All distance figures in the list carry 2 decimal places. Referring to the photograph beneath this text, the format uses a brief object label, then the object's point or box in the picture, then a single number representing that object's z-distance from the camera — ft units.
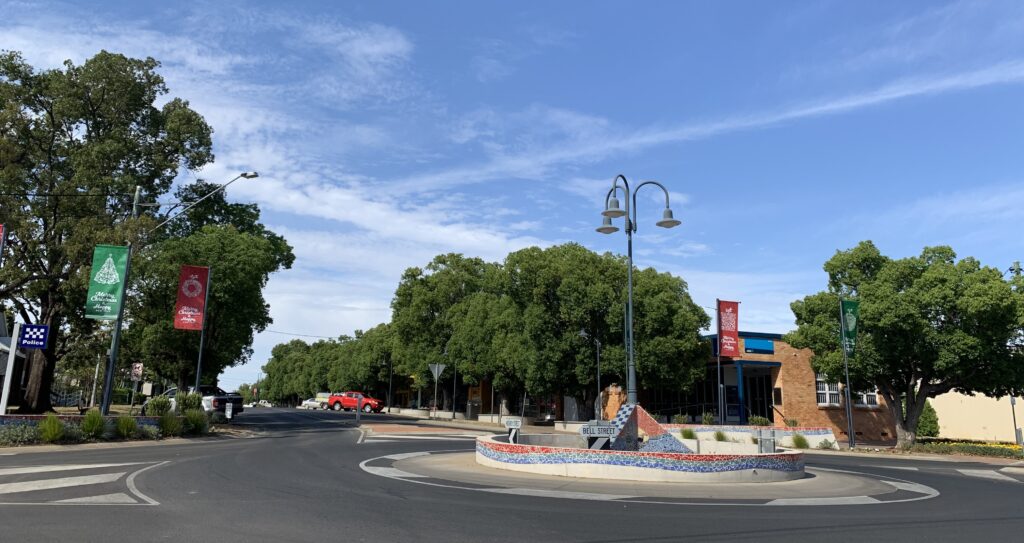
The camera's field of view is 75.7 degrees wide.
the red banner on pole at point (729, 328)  109.81
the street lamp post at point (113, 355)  69.92
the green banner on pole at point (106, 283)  67.77
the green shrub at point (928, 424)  130.93
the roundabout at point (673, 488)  37.58
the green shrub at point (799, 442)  96.58
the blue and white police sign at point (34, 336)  71.97
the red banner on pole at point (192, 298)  80.48
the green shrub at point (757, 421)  110.67
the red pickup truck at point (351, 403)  210.79
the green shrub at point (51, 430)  62.69
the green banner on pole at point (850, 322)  93.91
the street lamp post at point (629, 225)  53.01
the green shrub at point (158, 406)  80.69
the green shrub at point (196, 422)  81.25
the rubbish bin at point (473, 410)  198.08
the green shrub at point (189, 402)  84.96
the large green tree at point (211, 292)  107.45
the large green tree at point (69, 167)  98.89
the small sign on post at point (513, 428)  57.94
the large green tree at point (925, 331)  86.74
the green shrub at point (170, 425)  76.28
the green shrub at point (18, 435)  61.16
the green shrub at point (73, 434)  64.69
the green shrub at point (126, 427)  70.44
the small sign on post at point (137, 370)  138.00
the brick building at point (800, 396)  121.70
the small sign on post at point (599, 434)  51.83
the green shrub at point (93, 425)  66.61
